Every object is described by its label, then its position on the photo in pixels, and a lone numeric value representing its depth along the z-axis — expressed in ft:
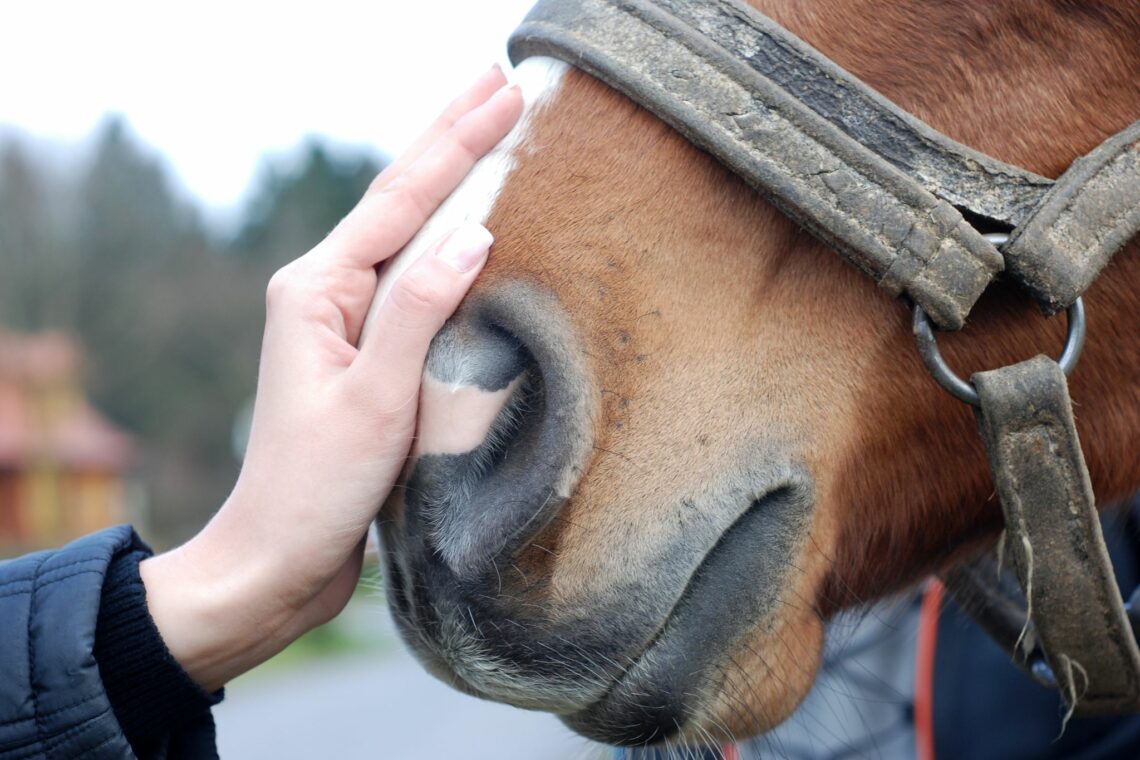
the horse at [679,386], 3.79
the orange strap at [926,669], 6.56
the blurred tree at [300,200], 101.24
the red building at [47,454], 69.72
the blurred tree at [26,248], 74.59
